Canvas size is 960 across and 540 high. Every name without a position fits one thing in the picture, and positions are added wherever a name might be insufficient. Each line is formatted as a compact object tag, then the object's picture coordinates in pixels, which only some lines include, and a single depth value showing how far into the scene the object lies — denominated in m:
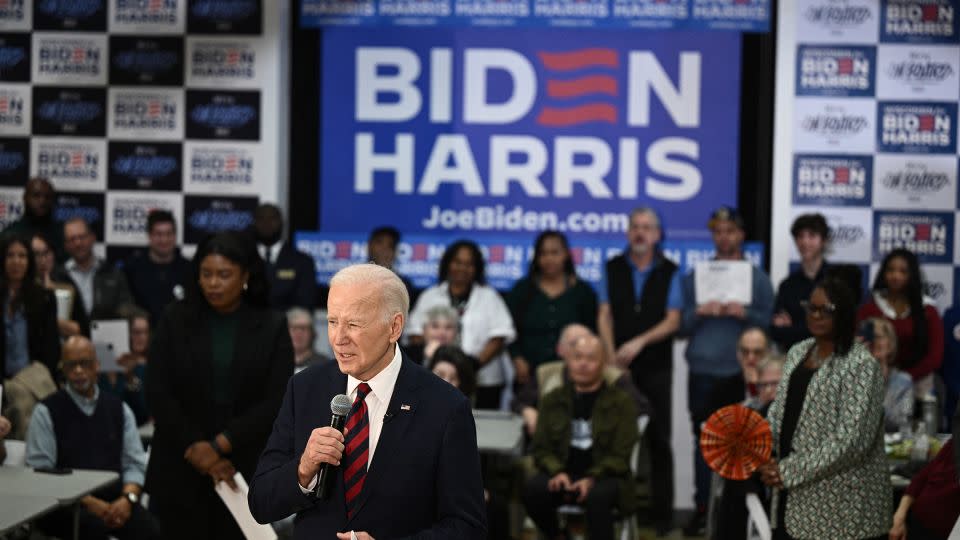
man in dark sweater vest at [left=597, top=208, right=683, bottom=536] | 14.00
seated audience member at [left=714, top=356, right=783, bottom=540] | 10.26
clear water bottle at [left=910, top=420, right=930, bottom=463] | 10.22
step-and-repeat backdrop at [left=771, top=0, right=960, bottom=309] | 15.37
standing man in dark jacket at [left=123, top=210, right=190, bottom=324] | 14.94
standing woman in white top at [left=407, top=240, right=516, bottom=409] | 13.70
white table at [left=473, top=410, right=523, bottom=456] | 10.63
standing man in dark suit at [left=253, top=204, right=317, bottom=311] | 14.73
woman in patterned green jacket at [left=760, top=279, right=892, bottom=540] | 8.09
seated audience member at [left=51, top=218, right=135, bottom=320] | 14.29
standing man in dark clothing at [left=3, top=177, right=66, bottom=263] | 14.95
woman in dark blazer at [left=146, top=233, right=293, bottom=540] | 7.93
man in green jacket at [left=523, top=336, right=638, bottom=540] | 11.36
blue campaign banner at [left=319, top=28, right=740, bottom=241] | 15.75
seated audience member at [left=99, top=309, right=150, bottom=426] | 13.16
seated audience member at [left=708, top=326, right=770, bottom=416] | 12.93
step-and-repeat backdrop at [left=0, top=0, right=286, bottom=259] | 15.95
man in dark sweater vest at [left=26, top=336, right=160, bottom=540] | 9.87
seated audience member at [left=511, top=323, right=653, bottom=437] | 12.02
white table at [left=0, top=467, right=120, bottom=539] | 8.33
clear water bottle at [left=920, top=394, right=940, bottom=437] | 11.46
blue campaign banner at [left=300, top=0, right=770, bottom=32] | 15.55
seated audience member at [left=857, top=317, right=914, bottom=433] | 11.84
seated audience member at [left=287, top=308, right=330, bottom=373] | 13.52
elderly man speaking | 4.88
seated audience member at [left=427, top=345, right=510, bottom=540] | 11.77
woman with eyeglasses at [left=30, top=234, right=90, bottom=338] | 12.62
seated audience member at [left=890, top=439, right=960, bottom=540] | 7.88
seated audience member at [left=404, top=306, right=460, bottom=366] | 12.89
